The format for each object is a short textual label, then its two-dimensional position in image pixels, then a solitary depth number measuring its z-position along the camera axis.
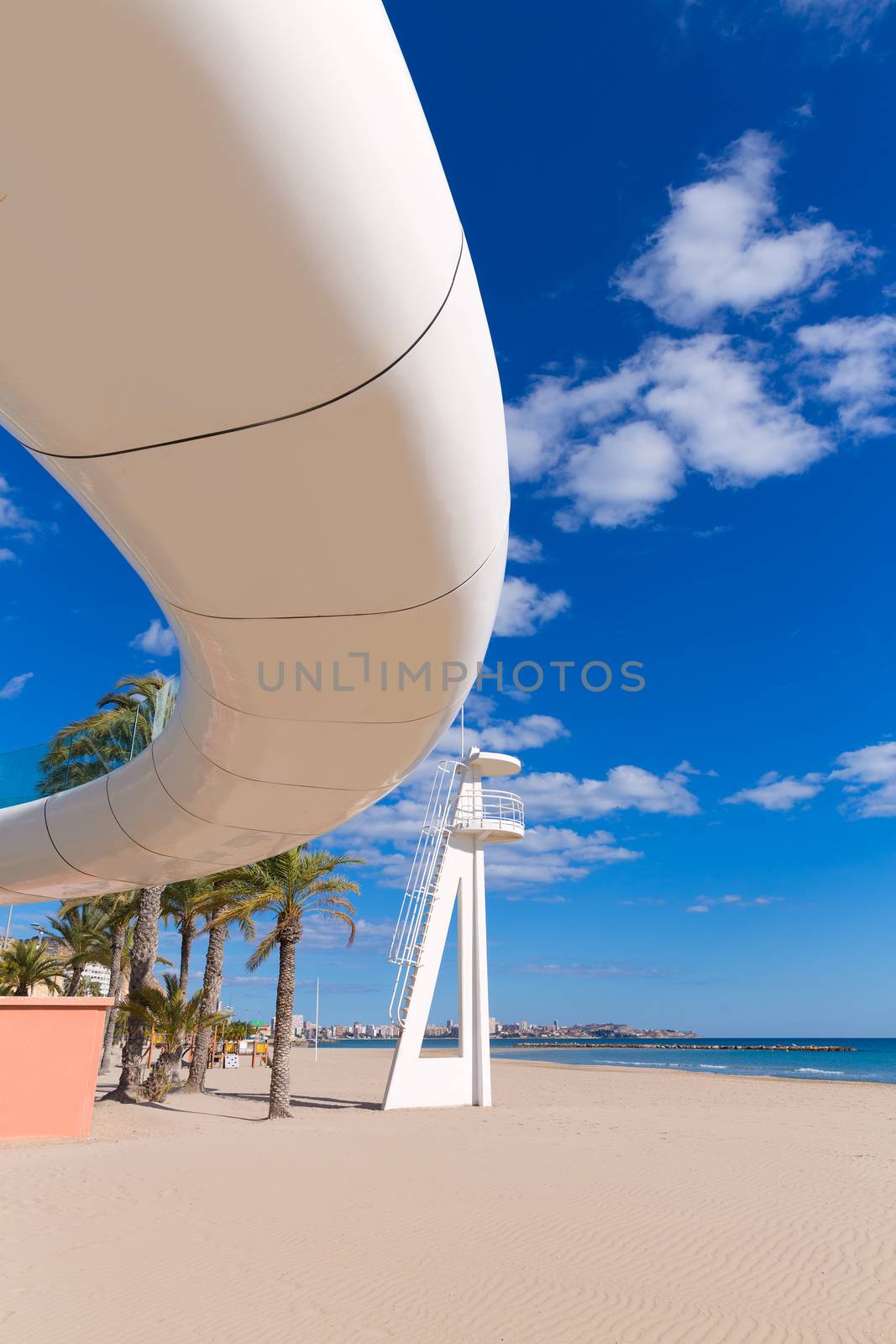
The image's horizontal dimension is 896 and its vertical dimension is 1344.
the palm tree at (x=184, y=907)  24.14
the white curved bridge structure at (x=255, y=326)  1.55
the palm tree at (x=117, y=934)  28.69
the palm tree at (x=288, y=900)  18.02
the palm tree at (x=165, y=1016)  18.66
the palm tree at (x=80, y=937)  36.62
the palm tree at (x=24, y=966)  31.59
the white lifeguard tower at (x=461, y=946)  18.34
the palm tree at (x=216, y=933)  18.28
